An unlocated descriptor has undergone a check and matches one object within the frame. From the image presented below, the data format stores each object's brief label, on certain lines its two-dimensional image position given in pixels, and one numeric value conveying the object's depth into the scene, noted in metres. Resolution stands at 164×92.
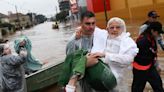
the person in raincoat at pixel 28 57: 3.53
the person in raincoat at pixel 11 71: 3.12
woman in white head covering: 1.87
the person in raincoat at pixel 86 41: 1.83
